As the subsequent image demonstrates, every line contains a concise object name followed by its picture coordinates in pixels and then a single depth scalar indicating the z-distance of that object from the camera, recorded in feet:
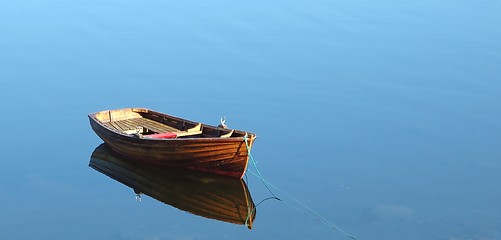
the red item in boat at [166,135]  72.46
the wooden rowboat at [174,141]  68.85
